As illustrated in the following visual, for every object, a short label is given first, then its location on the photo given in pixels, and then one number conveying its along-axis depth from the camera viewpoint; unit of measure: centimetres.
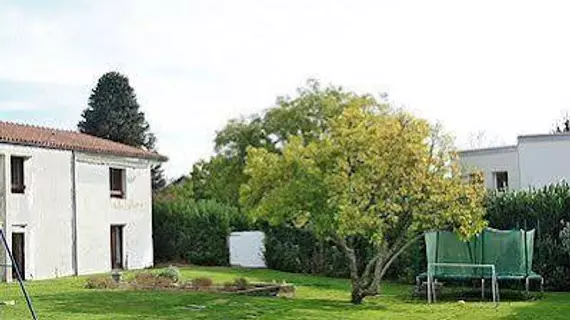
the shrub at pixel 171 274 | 3250
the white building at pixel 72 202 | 3784
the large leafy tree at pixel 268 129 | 5231
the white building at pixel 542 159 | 4172
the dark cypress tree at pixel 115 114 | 6116
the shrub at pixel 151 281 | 3033
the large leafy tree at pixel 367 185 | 2562
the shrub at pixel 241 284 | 2965
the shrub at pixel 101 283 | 2986
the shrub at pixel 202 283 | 2979
